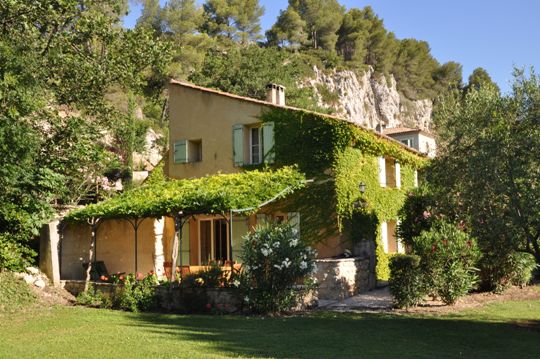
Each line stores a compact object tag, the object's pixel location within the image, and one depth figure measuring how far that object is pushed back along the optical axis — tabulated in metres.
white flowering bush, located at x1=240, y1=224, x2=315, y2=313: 11.74
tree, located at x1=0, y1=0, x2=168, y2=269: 13.66
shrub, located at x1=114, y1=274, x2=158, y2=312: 13.09
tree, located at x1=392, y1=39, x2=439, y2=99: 73.94
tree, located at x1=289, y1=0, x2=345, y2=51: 65.75
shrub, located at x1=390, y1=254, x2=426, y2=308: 12.45
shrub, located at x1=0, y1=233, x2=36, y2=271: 14.25
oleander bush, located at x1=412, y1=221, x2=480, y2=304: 12.83
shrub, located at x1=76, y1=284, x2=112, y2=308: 13.52
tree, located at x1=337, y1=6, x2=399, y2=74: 66.94
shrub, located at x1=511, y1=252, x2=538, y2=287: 15.09
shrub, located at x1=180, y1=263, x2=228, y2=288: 12.84
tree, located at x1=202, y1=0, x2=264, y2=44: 55.88
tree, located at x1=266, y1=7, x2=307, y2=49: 62.53
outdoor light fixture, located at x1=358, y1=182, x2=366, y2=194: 16.45
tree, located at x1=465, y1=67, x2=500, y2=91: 73.62
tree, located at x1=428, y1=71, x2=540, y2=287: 9.42
